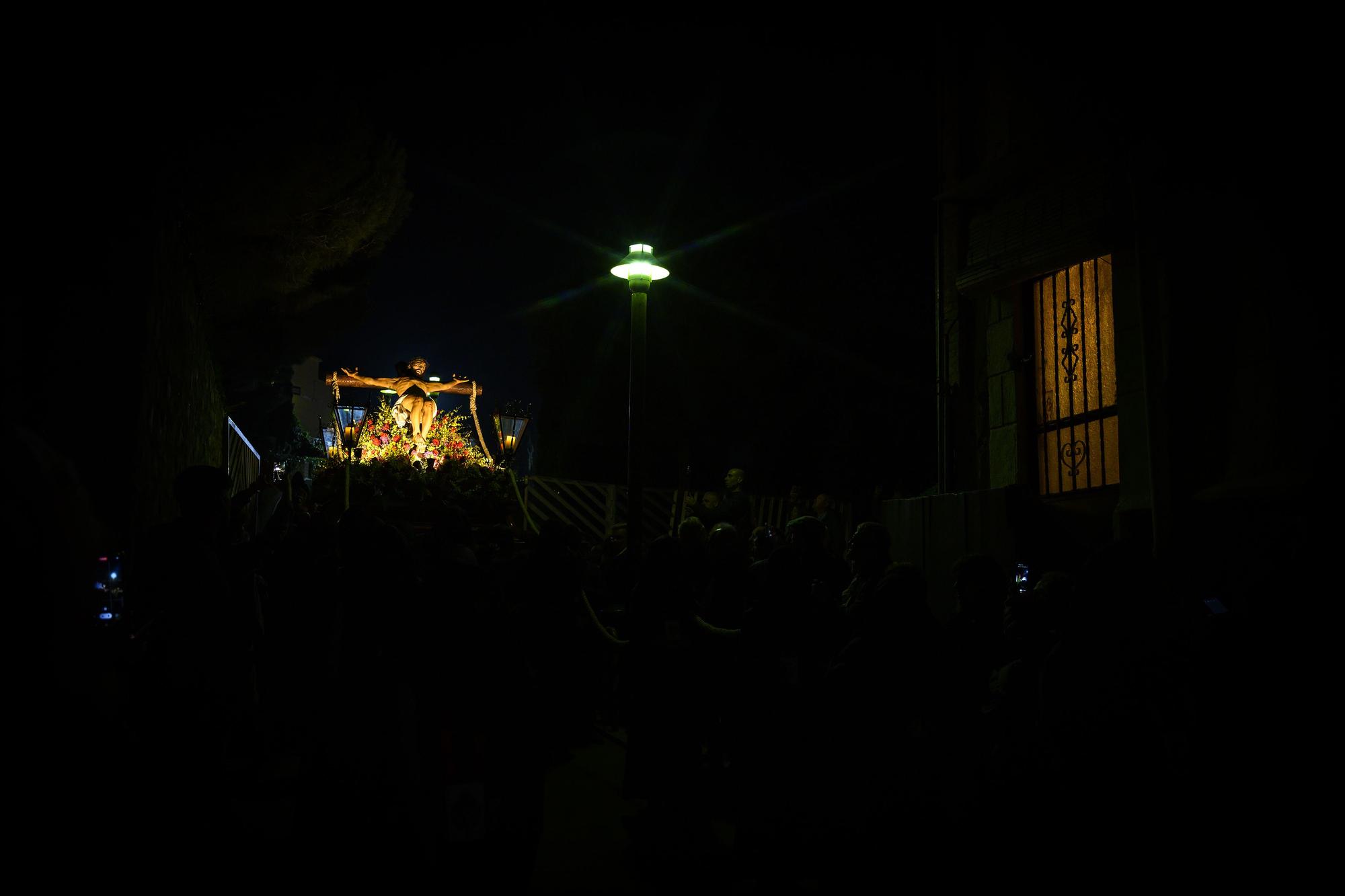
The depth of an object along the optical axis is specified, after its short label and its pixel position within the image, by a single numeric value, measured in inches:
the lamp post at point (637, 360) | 390.9
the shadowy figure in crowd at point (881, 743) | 179.0
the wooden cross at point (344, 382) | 563.5
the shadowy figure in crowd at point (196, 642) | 176.6
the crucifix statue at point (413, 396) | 565.9
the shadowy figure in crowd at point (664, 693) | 232.2
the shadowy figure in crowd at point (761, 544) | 402.3
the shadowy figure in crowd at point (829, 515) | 514.0
